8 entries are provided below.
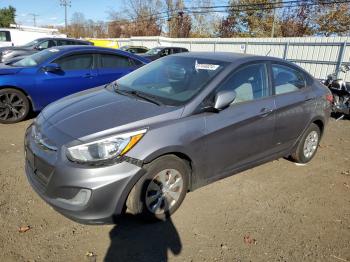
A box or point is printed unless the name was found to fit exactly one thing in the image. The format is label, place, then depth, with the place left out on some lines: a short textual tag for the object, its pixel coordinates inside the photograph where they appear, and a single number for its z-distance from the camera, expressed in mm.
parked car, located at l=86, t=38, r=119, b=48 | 24344
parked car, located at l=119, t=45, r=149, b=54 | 21691
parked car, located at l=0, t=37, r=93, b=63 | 12812
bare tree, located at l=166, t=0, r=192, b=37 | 46281
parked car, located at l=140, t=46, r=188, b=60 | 17648
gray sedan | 2879
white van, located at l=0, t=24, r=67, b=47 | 21066
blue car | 6289
